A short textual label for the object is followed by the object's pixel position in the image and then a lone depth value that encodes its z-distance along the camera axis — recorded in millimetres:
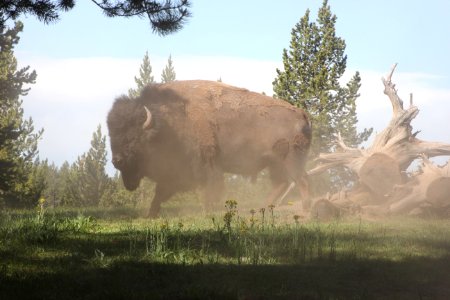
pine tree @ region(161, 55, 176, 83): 47562
